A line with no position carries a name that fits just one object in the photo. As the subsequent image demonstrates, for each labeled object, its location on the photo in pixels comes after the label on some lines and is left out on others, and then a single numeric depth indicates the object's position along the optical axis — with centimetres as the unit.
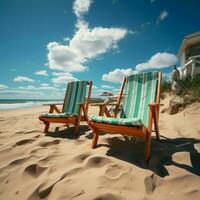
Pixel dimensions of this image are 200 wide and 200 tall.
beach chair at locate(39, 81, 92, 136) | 335
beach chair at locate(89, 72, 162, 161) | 203
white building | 1066
